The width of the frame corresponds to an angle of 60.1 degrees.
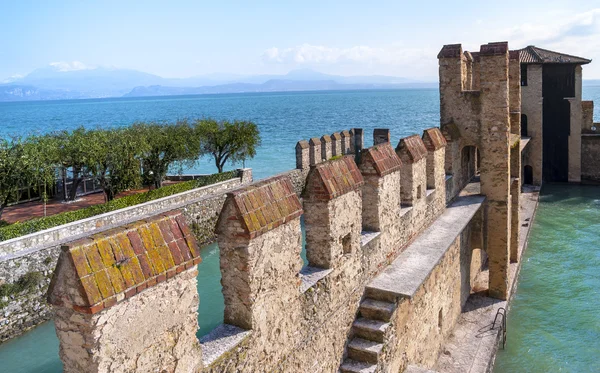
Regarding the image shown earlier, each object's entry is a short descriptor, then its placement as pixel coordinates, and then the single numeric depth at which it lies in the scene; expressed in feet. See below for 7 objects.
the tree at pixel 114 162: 71.61
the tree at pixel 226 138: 94.22
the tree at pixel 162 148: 81.66
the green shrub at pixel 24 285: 40.75
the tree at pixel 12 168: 58.29
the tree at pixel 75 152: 70.28
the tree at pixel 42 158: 62.54
